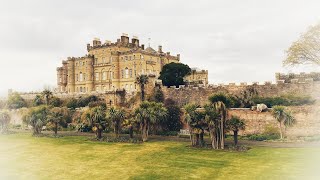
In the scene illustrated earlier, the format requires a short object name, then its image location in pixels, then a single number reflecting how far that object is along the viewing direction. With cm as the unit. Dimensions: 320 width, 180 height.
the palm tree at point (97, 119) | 3966
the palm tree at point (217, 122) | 3203
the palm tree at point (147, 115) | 3759
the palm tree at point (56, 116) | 4462
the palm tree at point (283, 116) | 3403
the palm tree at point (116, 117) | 3925
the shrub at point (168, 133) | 4201
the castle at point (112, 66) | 6569
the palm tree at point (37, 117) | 4453
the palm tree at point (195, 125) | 3322
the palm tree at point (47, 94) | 5784
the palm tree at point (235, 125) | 3284
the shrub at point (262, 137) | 3534
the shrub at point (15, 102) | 6350
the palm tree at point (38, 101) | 6172
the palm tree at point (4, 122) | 4651
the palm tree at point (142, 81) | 4864
